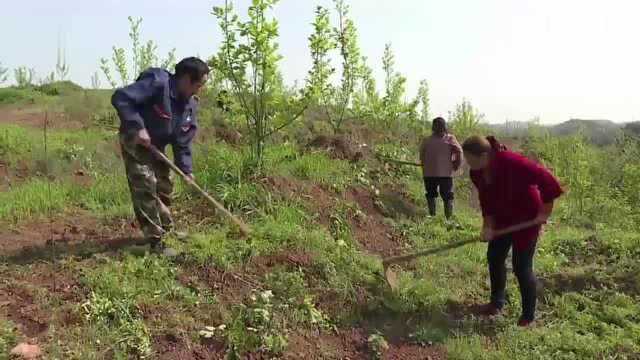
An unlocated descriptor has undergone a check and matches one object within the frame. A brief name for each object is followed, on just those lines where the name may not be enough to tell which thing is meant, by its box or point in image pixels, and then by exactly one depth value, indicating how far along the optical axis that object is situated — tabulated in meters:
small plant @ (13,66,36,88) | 12.20
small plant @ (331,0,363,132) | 9.74
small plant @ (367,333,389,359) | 4.67
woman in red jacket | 4.73
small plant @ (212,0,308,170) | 6.30
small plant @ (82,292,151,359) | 3.83
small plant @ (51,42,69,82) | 6.79
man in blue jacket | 4.45
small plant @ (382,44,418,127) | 10.61
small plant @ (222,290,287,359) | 4.19
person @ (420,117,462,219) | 8.10
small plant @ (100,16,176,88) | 9.13
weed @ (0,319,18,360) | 3.49
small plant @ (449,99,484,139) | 12.82
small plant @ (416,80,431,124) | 12.63
